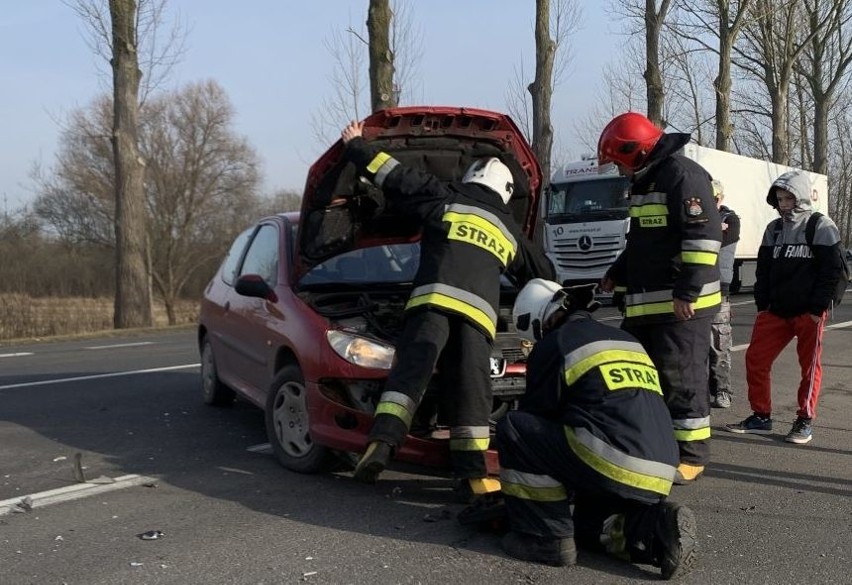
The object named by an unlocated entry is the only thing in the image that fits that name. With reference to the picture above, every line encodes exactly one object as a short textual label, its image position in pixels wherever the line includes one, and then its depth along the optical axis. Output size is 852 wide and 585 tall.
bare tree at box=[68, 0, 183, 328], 17.80
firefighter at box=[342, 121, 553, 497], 4.35
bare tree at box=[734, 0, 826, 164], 30.53
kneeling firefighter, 3.59
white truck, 19.05
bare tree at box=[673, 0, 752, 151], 25.27
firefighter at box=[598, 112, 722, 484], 4.87
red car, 4.73
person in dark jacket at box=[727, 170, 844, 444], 5.96
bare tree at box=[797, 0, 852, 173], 36.06
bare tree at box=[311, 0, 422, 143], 15.80
